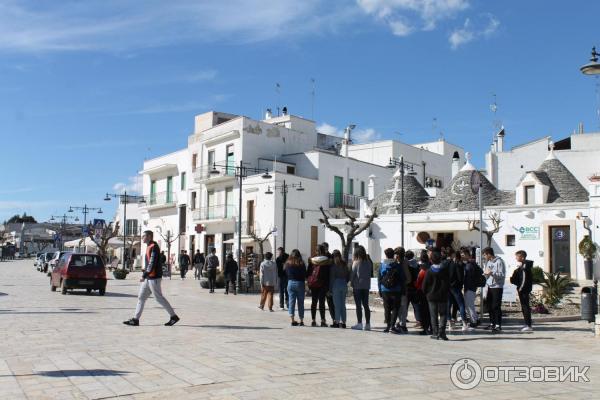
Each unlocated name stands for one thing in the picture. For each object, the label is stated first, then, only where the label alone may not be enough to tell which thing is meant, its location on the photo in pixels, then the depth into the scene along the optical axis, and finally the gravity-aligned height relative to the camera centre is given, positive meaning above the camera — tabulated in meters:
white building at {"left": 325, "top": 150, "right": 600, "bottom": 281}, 28.86 +1.97
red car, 21.97 -0.79
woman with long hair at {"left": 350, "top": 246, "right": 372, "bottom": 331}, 13.39 -0.61
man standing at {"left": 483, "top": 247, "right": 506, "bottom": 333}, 13.59 -0.59
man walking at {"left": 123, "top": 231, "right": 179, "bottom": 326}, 12.47 -0.59
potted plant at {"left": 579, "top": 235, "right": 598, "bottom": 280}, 27.20 +0.14
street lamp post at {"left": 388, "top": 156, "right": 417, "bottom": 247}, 25.88 +3.60
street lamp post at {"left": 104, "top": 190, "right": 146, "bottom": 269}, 48.06 +5.13
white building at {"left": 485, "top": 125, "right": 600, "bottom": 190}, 40.69 +6.51
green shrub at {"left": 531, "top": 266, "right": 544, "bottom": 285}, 25.78 -0.72
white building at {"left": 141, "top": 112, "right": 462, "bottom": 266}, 43.72 +5.25
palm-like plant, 17.53 -0.96
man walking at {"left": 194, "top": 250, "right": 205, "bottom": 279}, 37.44 -0.72
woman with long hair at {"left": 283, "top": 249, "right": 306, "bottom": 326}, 13.98 -0.63
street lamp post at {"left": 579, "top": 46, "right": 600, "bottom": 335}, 12.96 +3.93
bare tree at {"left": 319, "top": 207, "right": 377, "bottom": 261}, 24.17 +0.57
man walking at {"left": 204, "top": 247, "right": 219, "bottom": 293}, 25.66 -0.70
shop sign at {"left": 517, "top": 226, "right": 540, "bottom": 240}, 30.16 +1.14
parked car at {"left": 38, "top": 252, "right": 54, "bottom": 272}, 43.91 -0.87
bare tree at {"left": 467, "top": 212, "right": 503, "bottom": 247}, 29.53 +1.49
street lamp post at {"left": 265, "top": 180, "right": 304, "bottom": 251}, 41.08 +4.56
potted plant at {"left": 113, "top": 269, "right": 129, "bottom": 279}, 36.06 -1.32
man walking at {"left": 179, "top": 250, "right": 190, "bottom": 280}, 37.30 -0.71
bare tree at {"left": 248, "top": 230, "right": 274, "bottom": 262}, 35.58 +1.08
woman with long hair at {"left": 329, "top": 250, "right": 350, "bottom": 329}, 13.75 -0.69
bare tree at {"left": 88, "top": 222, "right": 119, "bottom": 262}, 44.22 +1.01
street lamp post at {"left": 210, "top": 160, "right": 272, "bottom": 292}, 44.62 +6.10
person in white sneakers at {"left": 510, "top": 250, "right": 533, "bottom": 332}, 13.02 -0.51
